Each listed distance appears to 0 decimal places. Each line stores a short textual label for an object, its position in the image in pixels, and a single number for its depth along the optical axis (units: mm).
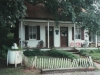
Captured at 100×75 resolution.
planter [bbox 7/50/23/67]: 11992
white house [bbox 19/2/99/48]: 20406
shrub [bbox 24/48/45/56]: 17652
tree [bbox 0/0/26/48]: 10352
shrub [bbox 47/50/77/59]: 15488
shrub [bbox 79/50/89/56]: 18084
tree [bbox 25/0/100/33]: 15336
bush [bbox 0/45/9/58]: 15965
